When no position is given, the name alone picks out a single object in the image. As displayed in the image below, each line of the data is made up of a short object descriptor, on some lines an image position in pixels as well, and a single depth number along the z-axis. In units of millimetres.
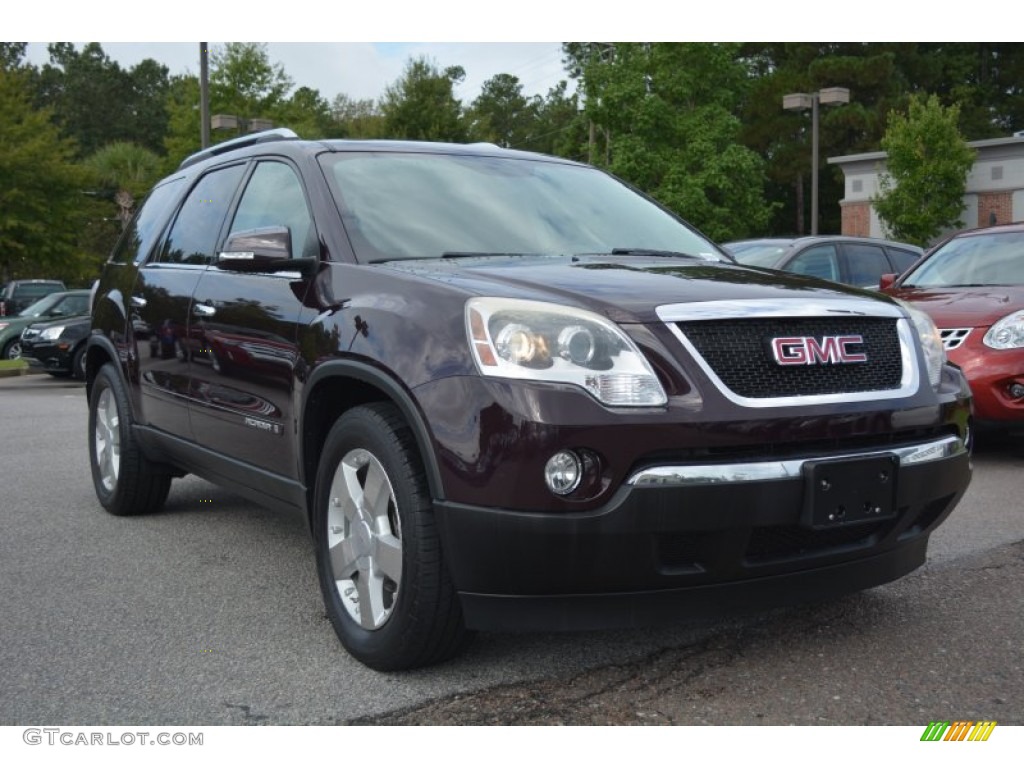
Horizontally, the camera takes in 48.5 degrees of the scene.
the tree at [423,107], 41531
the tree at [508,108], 82062
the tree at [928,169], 32812
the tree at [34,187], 33031
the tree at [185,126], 36438
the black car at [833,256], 10180
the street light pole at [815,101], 24906
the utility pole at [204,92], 19891
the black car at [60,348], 17125
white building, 34562
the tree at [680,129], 28953
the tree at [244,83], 35844
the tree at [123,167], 42719
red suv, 6871
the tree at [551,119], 71812
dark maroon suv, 2910
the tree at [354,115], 60081
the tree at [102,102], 79250
